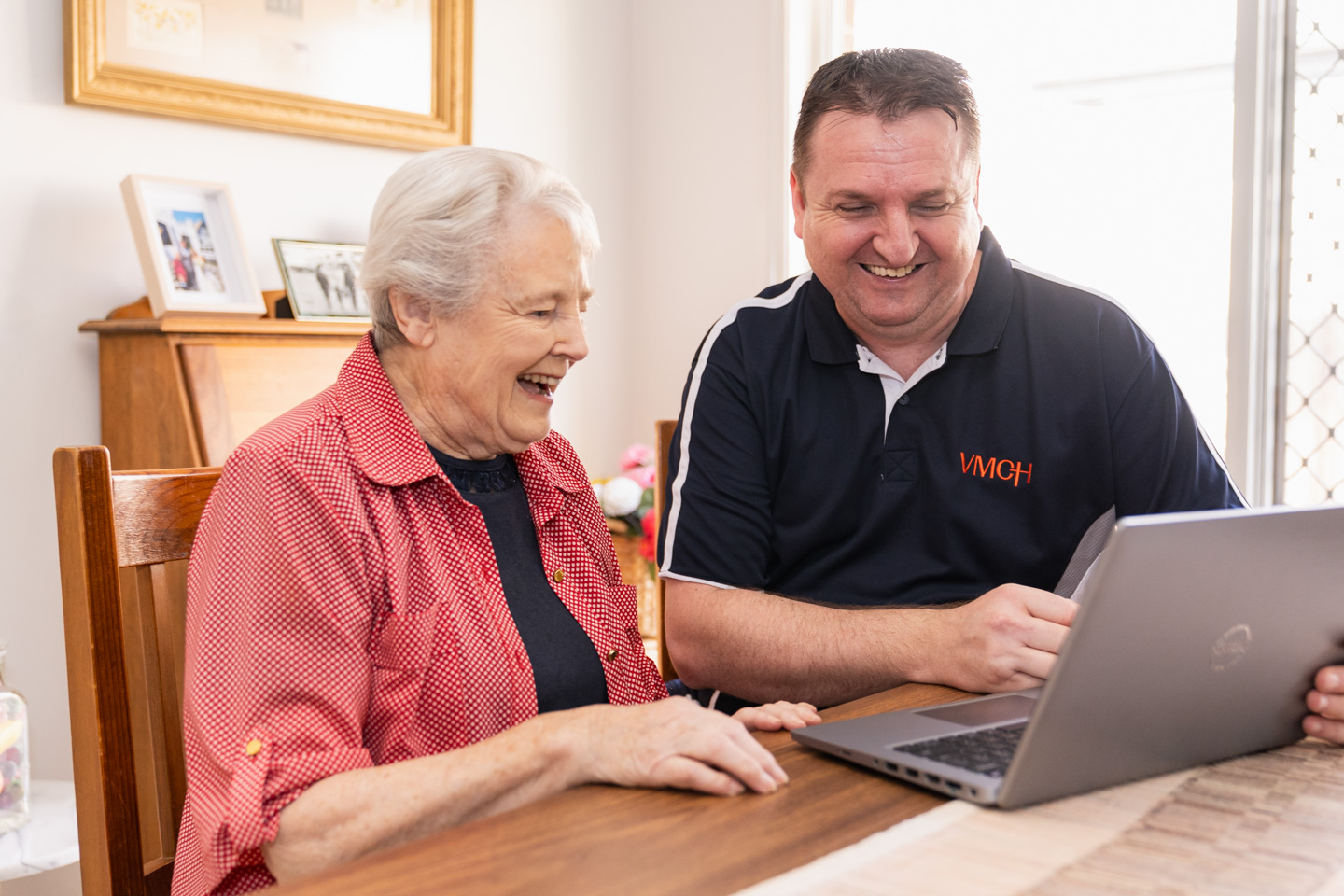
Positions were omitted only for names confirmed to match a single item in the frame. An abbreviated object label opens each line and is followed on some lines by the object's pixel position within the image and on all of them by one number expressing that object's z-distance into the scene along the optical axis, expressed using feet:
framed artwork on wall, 7.50
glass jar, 5.45
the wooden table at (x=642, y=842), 2.19
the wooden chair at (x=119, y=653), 3.28
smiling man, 4.74
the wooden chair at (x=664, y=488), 5.51
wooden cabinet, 6.94
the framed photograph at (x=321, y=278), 8.04
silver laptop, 2.35
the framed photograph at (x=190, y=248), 7.16
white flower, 9.00
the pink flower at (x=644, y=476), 9.43
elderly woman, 2.91
